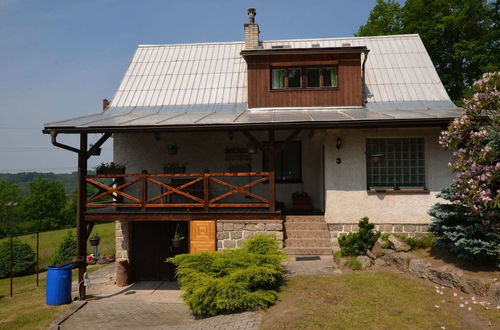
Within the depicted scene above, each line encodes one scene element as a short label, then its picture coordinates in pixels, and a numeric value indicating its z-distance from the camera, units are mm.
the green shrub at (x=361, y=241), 9102
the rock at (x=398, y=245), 8860
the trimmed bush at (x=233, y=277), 6977
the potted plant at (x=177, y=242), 9609
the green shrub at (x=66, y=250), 17875
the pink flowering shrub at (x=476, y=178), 6918
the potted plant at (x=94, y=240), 13657
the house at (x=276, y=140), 9844
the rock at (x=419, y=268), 7707
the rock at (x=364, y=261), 8586
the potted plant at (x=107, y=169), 10977
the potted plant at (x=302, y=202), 11555
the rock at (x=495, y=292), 6121
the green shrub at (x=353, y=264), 8516
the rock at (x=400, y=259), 8255
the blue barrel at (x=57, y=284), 8782
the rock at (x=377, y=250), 8945
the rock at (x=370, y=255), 8930
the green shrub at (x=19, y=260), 18109
